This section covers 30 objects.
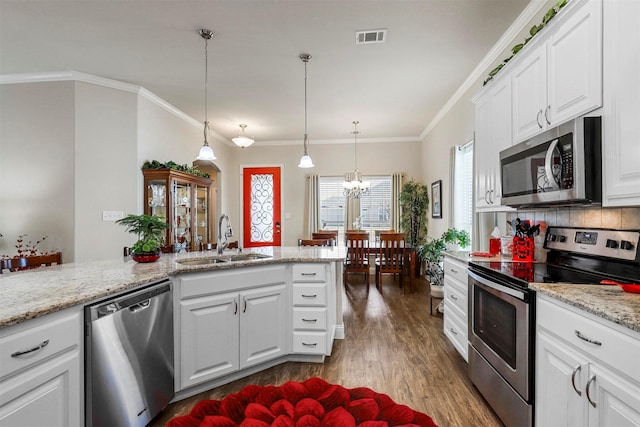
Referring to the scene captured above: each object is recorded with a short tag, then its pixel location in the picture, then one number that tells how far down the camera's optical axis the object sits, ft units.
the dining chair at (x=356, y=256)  16.96
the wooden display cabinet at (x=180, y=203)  13.52
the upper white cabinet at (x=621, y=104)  4.15
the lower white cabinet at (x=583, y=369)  3.32
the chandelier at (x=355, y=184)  19.85
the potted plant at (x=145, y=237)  7.36
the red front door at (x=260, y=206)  23.08
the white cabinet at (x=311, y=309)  8.26
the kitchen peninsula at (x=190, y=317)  3.82
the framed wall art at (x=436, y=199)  17.02
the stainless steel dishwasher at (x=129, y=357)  4.65
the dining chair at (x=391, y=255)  16.57
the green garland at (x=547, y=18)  5.72
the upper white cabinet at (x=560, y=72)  4.88
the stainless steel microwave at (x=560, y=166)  4.86
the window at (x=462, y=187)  13.41
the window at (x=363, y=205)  22.26
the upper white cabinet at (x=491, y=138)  7.67
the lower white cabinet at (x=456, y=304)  7.89
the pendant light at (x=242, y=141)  16.86
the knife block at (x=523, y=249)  7.57
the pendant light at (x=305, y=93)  10.51
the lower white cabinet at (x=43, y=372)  3.55
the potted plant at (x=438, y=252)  12.47
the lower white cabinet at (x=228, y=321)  6.66
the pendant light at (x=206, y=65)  9.20
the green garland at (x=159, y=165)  13.43
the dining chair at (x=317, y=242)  13.18
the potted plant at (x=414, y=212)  20.49
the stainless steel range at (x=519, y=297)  5.04
